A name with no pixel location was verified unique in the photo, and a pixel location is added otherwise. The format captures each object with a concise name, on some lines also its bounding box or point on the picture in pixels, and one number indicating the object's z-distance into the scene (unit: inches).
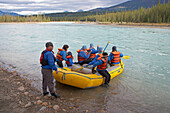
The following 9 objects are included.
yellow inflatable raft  223.0
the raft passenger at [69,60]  264.1
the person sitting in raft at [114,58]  292.9
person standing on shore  170.7
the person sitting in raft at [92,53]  334.0
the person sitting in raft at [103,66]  228.2
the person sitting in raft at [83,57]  293.1
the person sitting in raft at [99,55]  233.2
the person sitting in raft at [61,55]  252.6
